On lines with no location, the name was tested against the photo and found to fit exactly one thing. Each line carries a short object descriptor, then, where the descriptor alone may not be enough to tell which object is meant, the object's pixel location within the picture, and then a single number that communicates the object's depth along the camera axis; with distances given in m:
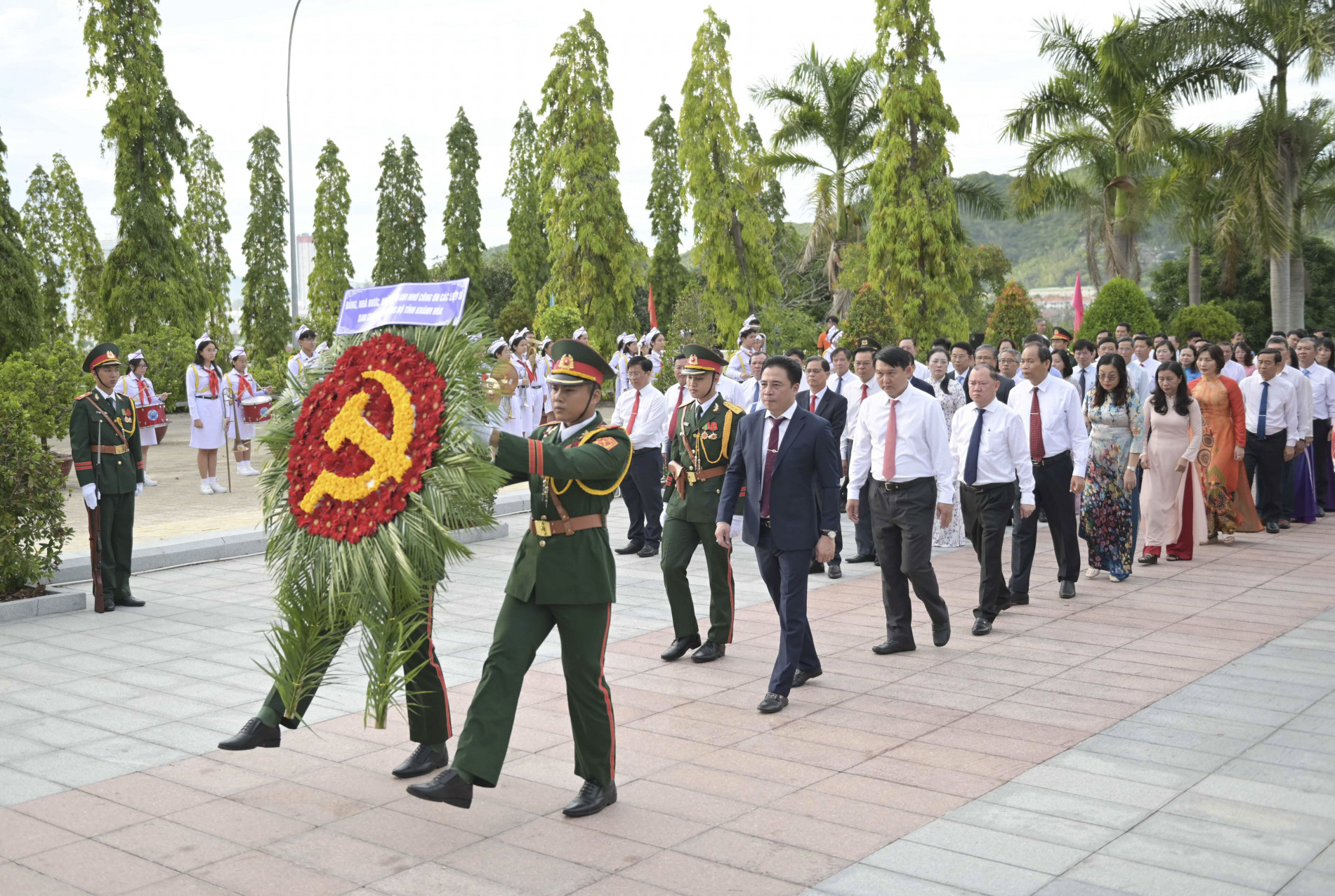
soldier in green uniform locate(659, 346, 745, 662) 7.68
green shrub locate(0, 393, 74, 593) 9.08
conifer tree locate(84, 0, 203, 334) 30.53
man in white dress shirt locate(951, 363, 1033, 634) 8.33
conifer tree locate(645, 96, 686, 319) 50.62
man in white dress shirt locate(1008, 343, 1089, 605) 9.04
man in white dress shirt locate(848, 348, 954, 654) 7.66
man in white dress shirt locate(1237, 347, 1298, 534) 12.83
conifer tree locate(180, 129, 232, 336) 53.91
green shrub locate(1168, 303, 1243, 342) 30.02
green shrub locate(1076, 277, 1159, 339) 25.03
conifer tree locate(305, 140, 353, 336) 53.34
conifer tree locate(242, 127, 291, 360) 55.12
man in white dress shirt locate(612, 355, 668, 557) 11.23
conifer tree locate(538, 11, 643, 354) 37.06
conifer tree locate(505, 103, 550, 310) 51.62
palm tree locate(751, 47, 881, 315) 34.00
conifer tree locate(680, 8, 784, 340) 32.59
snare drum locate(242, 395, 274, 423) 16.78
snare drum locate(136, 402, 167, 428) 16.44
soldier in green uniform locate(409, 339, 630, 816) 4.90
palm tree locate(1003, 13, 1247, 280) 27.89
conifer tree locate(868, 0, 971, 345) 26.06
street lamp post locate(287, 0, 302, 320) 23.88
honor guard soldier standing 9.26
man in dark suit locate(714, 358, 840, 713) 6.73
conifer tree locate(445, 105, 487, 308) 53.53
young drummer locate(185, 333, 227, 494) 16.16
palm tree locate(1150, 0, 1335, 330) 25.08
